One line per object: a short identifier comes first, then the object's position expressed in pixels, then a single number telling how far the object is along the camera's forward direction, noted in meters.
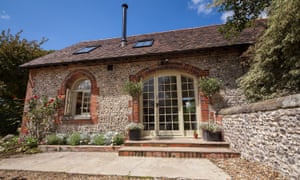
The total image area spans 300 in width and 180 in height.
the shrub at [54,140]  5.05
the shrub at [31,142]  5.05
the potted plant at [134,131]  4.68
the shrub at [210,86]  4.57
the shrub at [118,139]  4.69
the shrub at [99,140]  4.72
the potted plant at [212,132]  4.20
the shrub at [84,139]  4.93
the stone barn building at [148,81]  4.99
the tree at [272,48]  3.10
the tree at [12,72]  8.48
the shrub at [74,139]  4.84
